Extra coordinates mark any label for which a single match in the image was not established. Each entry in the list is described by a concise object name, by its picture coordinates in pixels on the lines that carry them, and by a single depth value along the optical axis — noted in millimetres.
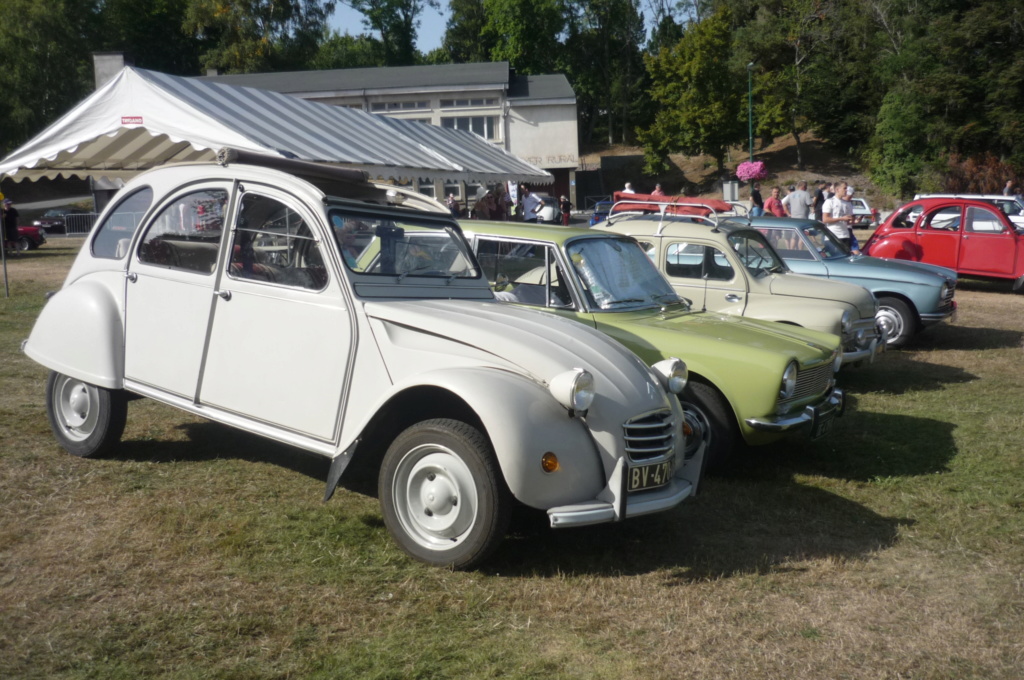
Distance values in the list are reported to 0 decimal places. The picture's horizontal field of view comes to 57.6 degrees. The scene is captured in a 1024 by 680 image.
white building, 48750
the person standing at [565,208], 29281
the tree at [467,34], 80375
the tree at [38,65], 56688
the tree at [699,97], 57875
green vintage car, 6375
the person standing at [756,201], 18425
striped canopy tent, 10789
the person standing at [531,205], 21031
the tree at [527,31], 73312
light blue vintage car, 11852
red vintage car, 16406
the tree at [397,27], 77312
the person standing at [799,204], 18500
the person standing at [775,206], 18125
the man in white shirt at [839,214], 17136
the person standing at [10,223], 27375
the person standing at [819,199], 24234
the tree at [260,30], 58906
